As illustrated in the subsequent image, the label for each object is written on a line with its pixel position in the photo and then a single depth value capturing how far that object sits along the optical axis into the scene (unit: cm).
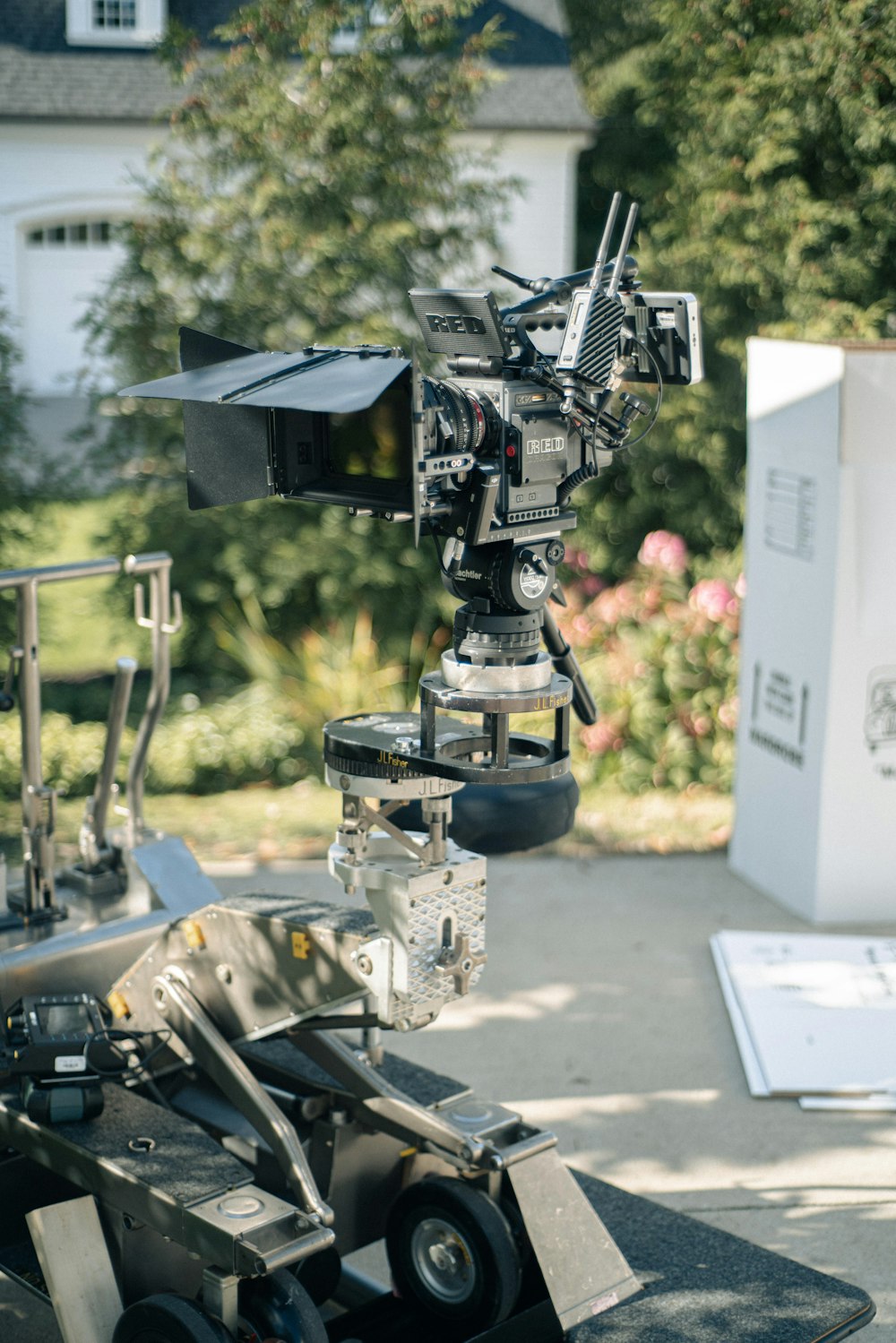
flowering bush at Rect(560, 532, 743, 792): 705
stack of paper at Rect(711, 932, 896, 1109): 452
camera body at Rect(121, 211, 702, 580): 281
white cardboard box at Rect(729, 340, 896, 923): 527
